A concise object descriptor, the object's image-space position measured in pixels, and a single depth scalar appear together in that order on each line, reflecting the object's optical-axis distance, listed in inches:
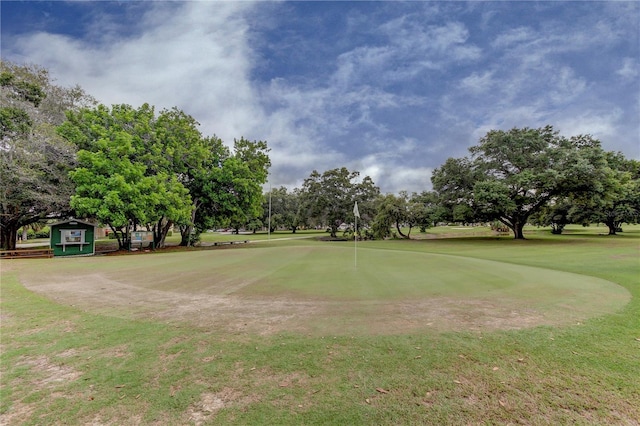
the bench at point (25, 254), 700.7
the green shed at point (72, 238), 782.5
